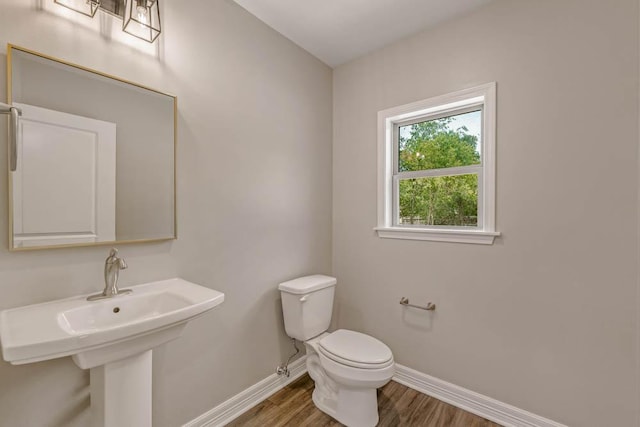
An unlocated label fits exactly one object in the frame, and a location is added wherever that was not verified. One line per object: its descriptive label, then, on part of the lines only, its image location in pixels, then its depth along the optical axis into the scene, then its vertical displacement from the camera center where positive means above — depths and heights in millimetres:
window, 1867 +329
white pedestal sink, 846 -406
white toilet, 1659 -860
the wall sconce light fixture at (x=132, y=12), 1229 +892
